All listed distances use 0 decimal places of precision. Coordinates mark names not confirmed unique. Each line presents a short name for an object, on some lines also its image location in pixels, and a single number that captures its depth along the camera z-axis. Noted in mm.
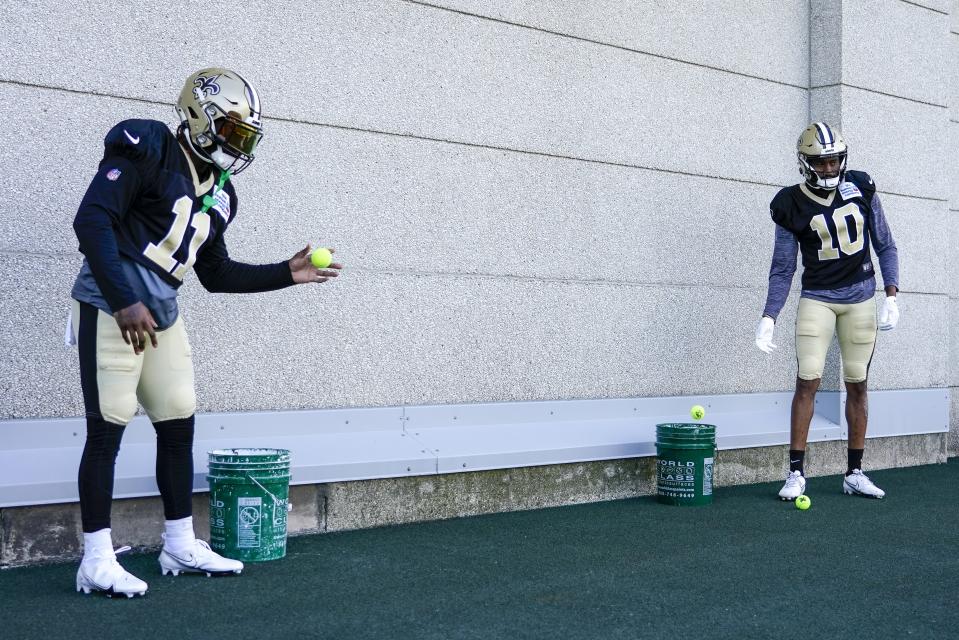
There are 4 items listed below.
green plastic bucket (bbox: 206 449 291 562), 8281
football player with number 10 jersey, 11836
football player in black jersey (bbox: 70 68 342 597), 6887
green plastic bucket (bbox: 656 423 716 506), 11359
